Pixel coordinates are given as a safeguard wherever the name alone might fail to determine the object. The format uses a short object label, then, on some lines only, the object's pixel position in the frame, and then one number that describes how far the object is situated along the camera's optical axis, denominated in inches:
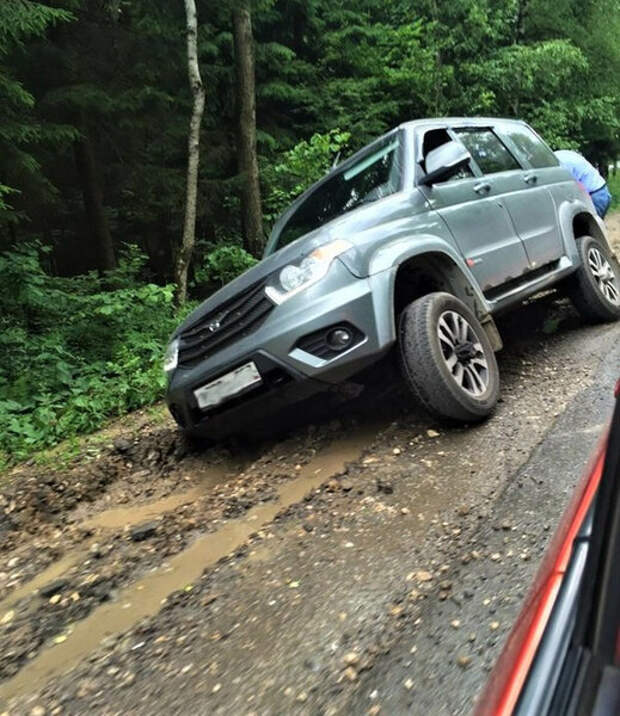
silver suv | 140.9
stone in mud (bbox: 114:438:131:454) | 181.2
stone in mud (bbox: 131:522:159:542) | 129.3
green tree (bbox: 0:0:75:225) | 248.1
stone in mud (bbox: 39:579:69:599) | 112.6
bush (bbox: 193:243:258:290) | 400.2
